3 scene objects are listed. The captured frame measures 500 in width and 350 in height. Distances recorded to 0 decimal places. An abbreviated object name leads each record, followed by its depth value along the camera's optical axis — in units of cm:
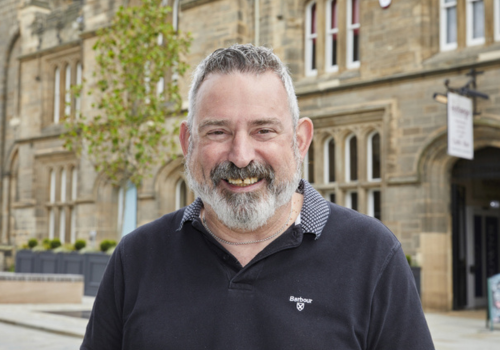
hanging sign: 1188
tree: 1377
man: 186
